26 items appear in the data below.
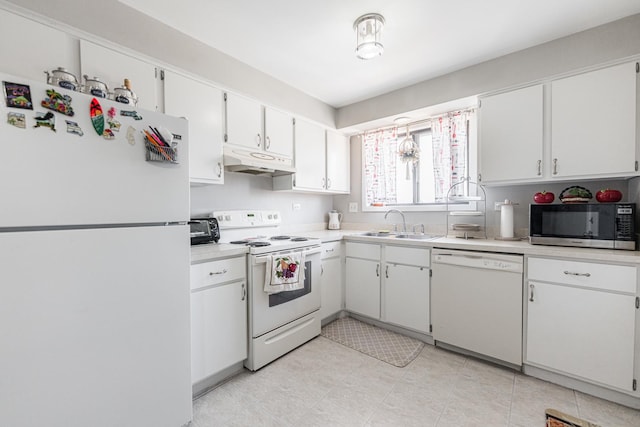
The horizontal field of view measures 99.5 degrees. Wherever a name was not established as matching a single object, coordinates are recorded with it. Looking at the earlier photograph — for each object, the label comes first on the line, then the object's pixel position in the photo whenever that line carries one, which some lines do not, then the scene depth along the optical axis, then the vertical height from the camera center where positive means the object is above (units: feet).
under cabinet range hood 7.51 +1.38
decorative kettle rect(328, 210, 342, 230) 12.29 -0.57
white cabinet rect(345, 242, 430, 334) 8.25 -2.50
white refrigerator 3.41 -0.80
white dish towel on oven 6.97 -1.71
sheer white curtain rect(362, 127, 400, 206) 11.11 +1.85
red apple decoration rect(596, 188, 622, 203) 6.23 +0.25
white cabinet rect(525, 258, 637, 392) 5.48 -2.45
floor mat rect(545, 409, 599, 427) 2.87 -2.34
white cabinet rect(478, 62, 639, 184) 6.16 +1.97
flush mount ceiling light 6.16 +4.09
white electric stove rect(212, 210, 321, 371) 6.84 -2.35
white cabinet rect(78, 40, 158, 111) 5.31 +2.92
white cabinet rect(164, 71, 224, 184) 6.53 +2.37
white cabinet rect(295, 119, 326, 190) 9.86 +2.02
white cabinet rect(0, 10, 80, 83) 4.52 +2.88
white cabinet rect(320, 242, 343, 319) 9.21 -2.52
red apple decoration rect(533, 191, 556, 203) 7.15 +0.26
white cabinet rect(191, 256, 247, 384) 5.78 -2.44
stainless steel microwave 5.95 -0.43
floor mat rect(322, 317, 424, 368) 7.54 -4.11
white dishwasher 6.65 -2.51
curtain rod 9.09 +3.31
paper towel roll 7.75 -0.31
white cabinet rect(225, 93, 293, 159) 7.77 +2.59
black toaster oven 7.28 -0.59
